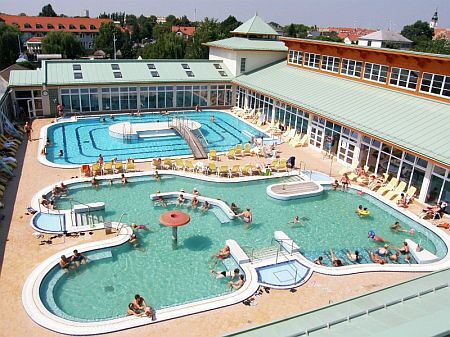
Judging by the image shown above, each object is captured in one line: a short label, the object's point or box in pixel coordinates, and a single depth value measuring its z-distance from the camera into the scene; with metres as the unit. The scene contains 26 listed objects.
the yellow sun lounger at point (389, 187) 19.41
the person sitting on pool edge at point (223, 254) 14.00
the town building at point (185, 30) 123.86
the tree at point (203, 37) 58.31
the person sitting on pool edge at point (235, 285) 12.51
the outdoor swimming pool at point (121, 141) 23.95
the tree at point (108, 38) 84.81
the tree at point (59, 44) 68.06
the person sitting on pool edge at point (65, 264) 12.88
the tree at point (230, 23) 75.08
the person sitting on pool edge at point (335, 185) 20.34
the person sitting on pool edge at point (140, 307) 10.77
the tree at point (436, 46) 71.69
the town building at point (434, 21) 121.49
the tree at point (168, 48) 61.53
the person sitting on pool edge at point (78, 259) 13.20
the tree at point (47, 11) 154.00
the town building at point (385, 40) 83.06
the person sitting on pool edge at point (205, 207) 17.64
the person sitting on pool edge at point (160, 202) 17.92
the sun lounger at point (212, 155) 23.44
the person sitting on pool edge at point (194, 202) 17.92
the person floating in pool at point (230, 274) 12.91
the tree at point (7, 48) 62.00
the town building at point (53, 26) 95.50
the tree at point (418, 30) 120.88
